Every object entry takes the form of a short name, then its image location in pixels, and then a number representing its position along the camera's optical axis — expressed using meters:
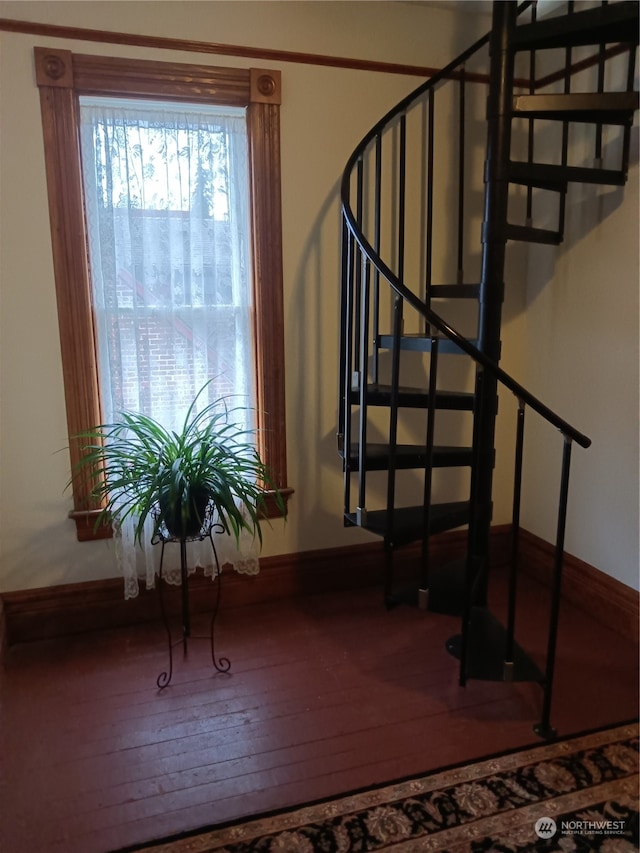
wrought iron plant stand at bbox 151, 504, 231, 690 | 2.21
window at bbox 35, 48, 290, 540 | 2.29
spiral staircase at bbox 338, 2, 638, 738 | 2.08
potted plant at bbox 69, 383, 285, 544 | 2.12
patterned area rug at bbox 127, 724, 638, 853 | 1.56
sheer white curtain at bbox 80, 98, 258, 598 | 2.36
